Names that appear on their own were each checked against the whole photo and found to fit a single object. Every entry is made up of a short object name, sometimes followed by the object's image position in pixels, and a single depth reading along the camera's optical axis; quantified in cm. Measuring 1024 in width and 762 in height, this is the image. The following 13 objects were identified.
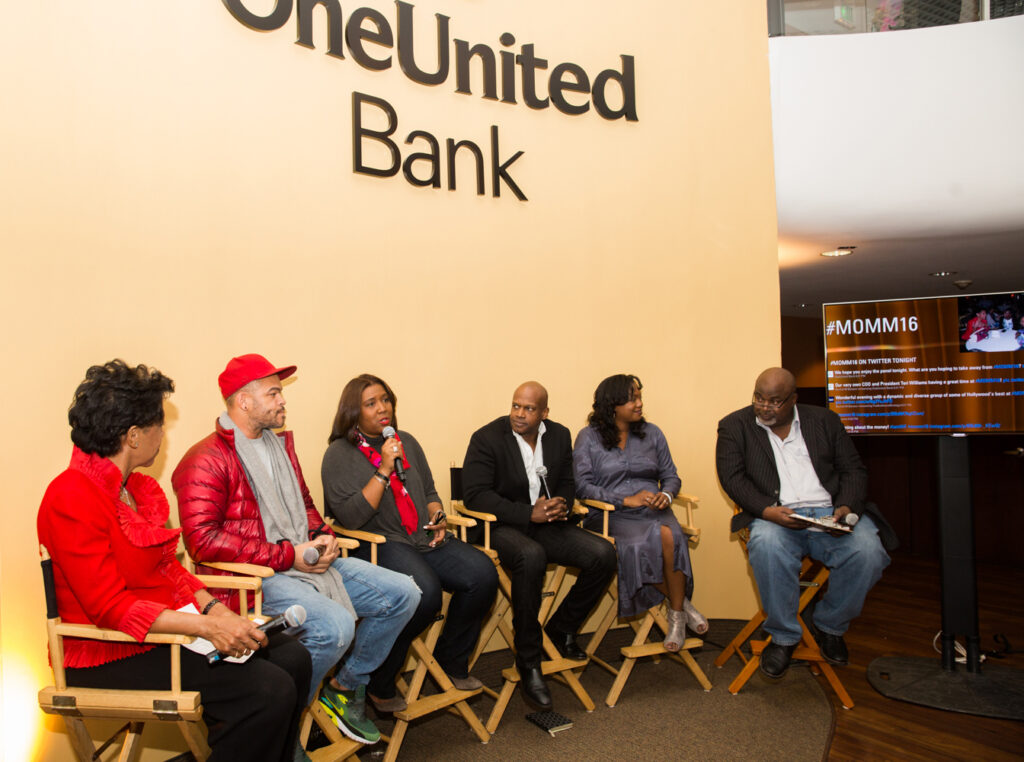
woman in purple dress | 365
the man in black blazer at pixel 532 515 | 336
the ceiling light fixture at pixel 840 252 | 607
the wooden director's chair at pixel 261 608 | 244
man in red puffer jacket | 262
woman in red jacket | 208
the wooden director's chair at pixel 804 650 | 353
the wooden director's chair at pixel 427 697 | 299
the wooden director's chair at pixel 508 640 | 334
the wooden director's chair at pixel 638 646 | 359
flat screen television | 373
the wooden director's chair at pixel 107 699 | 208
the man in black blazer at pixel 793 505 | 349
